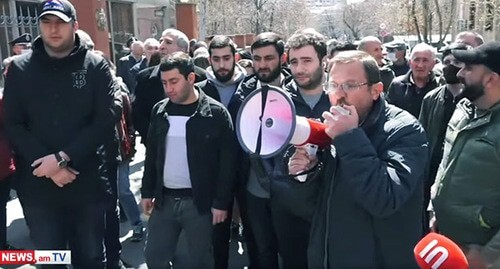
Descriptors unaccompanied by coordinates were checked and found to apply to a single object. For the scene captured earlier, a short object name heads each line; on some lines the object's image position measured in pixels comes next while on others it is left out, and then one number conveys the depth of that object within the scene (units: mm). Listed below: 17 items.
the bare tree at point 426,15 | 33375
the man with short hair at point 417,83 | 4859
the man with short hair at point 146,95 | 4797
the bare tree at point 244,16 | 40000
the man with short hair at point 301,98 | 3164
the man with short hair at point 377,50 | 6207
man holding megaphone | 1935
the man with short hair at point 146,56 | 6877
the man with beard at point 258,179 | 3689
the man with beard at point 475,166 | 2455
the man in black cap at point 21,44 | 5824
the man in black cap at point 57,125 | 3078
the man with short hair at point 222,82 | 4141
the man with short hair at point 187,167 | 3395
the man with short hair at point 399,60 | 7910
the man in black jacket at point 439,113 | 4070
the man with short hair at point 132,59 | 9906
